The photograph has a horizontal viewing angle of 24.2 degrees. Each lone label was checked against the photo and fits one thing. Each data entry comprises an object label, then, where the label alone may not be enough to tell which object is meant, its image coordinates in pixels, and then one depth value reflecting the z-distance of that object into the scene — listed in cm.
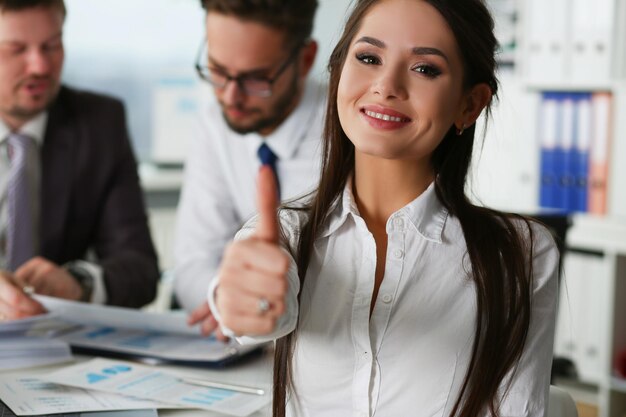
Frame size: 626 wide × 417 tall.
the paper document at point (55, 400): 189
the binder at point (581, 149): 334
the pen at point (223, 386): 198
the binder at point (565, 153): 338
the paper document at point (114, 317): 213
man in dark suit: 236
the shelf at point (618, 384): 329
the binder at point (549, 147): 341
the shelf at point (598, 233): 328
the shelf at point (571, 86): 332
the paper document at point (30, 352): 205
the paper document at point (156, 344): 207
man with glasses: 236
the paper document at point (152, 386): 193
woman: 179
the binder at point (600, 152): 331
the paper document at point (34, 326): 206
